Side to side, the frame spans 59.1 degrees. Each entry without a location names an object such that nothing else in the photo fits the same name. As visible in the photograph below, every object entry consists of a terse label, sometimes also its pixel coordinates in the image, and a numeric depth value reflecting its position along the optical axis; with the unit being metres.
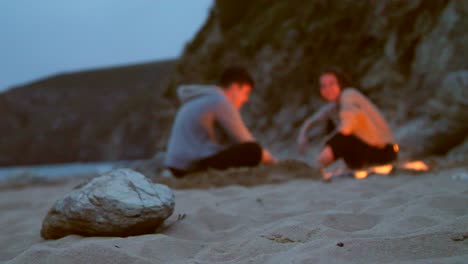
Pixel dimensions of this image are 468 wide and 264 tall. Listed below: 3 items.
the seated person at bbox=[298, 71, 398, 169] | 3.52
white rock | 1.58
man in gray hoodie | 3.69
